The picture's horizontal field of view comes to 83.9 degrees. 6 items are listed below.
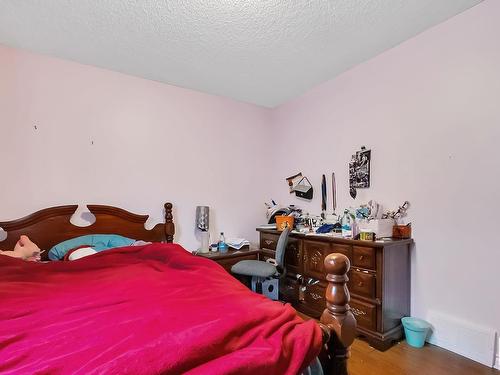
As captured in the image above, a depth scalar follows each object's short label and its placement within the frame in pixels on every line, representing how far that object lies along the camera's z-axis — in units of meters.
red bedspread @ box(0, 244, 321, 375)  0.75
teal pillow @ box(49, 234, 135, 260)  2.23
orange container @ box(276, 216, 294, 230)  3.01
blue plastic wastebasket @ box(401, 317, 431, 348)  2.07
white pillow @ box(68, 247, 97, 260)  2.08
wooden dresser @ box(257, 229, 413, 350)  2.08
